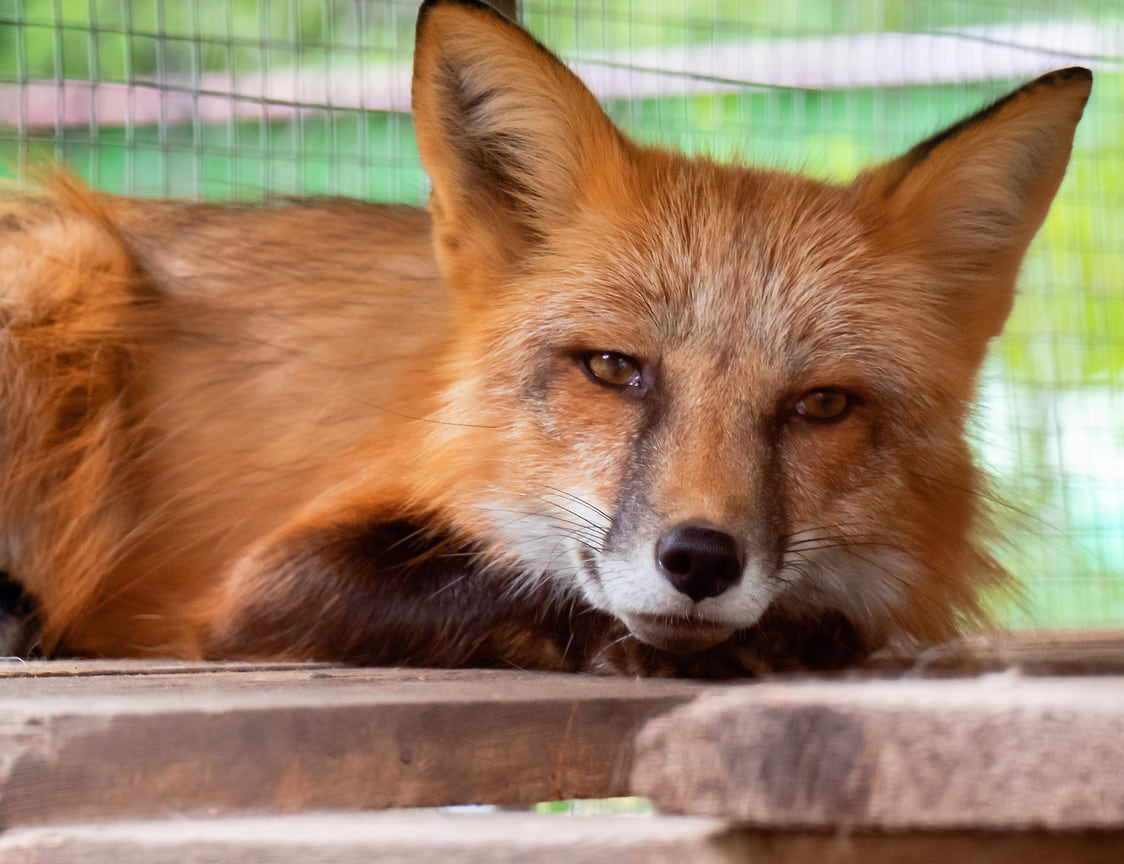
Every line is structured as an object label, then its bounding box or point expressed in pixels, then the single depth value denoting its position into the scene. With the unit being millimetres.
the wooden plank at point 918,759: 2892
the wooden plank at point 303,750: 2921
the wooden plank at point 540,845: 2904
